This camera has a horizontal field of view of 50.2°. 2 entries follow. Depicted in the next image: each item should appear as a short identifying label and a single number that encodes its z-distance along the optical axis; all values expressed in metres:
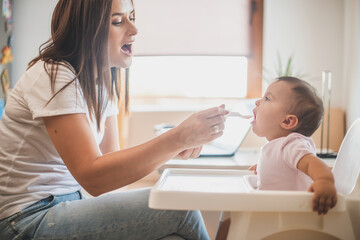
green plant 2.29
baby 0.98
